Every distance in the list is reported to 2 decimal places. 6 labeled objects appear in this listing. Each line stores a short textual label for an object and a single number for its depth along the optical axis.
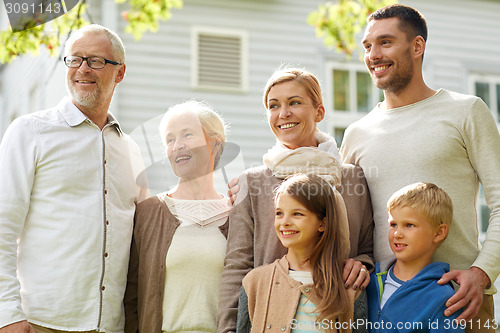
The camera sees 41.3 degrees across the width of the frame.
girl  2.80
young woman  3.07
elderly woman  3.15
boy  2.80
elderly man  2.96
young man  3.06
